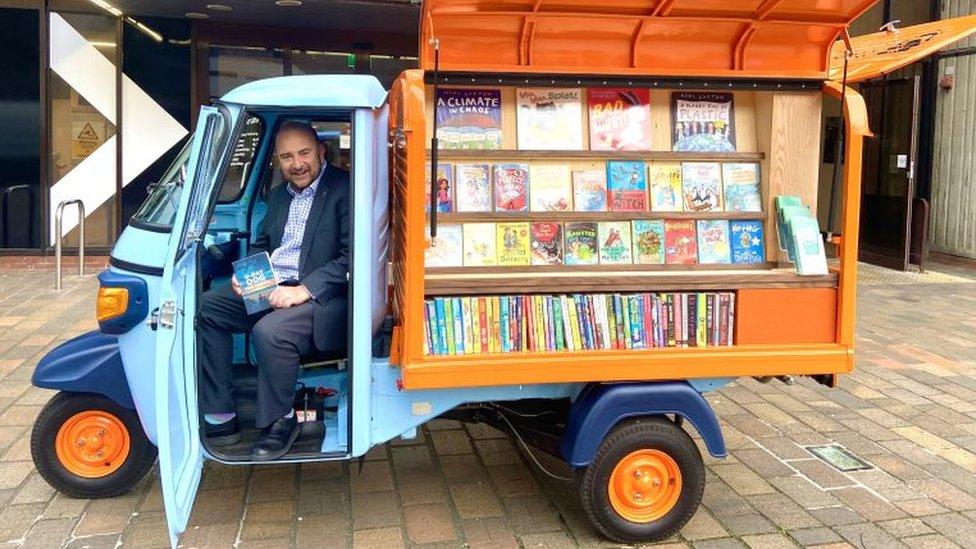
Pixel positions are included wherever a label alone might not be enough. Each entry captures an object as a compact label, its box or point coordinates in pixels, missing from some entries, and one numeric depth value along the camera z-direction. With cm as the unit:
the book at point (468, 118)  334
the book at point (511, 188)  338
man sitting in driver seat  332
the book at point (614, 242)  343
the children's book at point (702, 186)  350
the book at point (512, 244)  338
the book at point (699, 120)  349
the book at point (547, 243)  341
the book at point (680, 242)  347
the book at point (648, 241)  345
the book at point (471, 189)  335
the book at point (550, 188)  341
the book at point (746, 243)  352
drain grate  420
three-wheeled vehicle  311
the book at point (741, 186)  352
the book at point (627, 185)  344
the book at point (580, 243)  342
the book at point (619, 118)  342
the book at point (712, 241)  349
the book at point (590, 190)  342
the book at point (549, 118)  340
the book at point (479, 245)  336
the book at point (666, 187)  347
